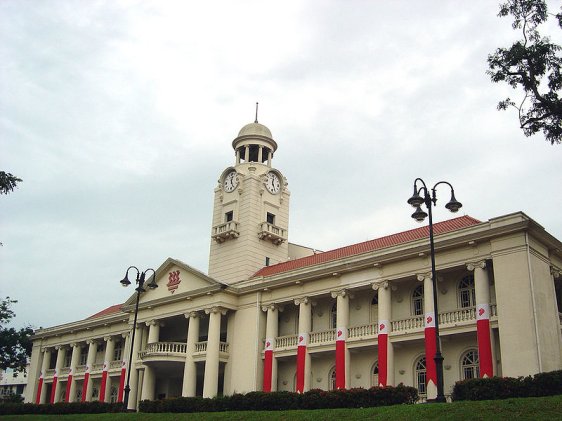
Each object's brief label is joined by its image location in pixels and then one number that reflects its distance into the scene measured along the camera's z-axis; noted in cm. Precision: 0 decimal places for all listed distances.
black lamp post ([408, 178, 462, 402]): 2131
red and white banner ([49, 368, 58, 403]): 5602
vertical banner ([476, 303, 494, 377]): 2862
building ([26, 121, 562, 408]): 2939
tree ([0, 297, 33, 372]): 6481
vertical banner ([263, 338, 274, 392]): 3888
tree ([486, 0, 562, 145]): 2242
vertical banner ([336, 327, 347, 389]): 3475
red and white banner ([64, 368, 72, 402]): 5388
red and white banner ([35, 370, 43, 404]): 5791
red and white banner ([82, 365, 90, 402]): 5203
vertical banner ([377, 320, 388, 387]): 3278
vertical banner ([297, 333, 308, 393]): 3672
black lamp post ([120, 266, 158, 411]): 3353
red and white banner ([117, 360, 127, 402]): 4734
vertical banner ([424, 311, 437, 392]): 3049
